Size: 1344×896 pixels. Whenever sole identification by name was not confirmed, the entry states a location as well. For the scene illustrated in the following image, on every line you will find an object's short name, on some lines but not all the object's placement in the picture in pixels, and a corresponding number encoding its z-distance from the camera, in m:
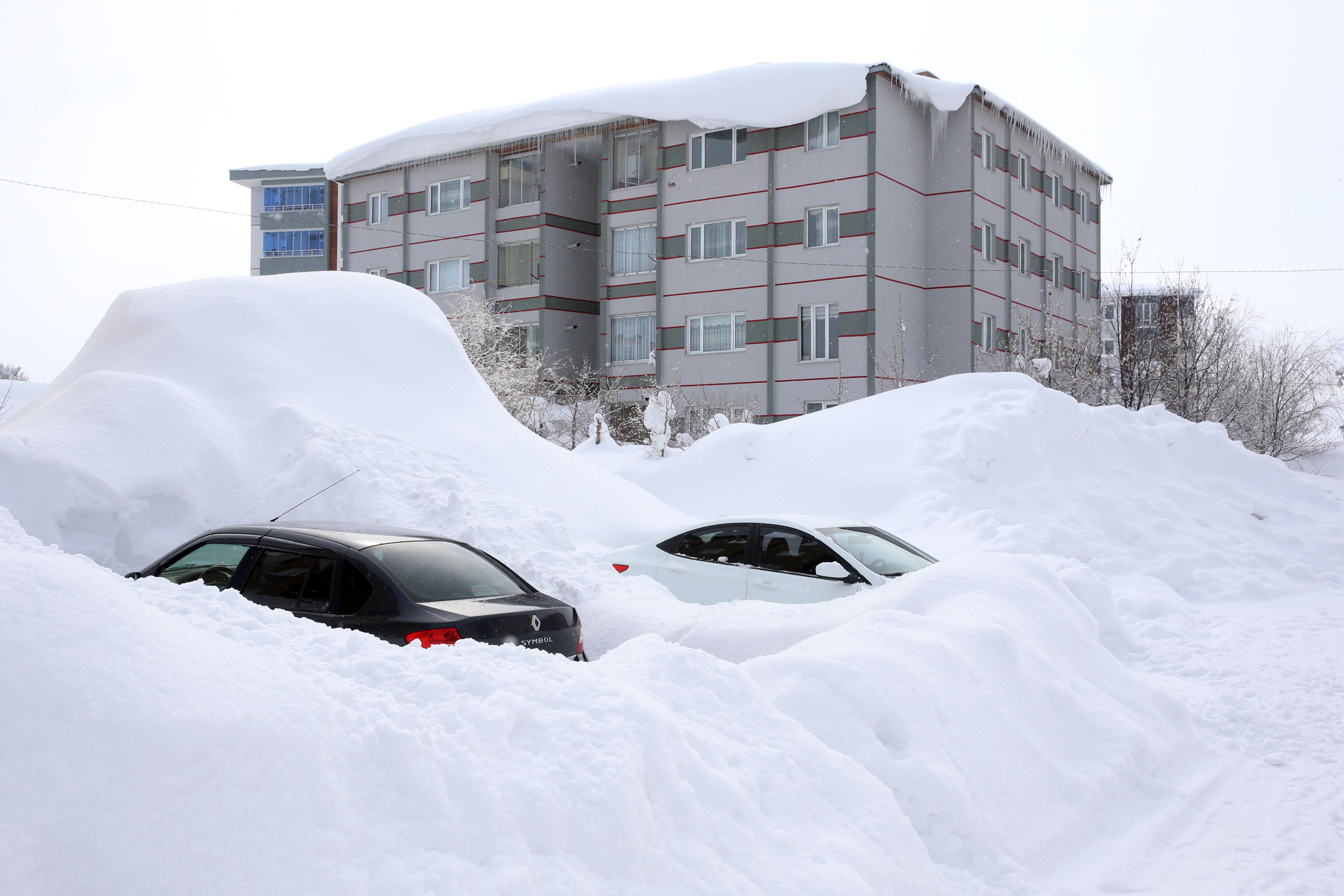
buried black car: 5.39
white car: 8.18
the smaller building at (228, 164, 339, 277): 52.59
